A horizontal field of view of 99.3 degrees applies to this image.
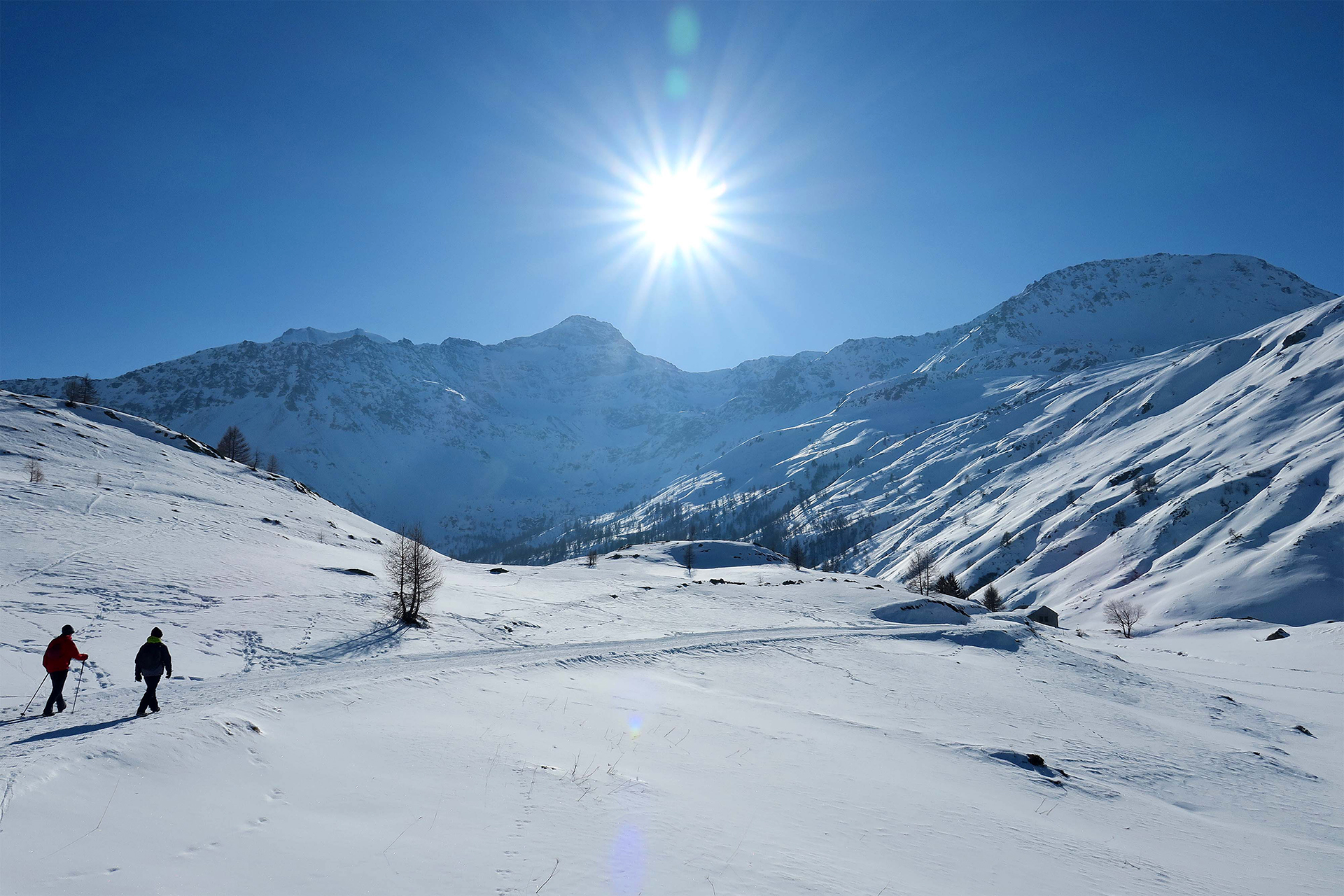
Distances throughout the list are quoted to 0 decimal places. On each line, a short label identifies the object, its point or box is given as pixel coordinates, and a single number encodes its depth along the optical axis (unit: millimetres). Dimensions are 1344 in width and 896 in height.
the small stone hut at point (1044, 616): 62219
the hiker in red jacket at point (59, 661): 14289
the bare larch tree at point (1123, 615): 65938
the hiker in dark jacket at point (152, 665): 14273
